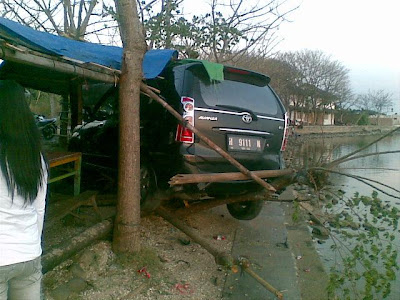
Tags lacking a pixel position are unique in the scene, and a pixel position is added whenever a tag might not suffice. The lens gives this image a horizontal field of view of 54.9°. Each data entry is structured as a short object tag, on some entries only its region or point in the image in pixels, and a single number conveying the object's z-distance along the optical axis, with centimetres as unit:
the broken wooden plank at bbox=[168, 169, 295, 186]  398
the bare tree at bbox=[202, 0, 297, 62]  1062
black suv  461
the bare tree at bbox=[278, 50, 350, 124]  4538
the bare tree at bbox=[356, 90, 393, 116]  6987
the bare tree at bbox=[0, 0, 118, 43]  982
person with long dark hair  202
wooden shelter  347
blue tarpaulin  386
